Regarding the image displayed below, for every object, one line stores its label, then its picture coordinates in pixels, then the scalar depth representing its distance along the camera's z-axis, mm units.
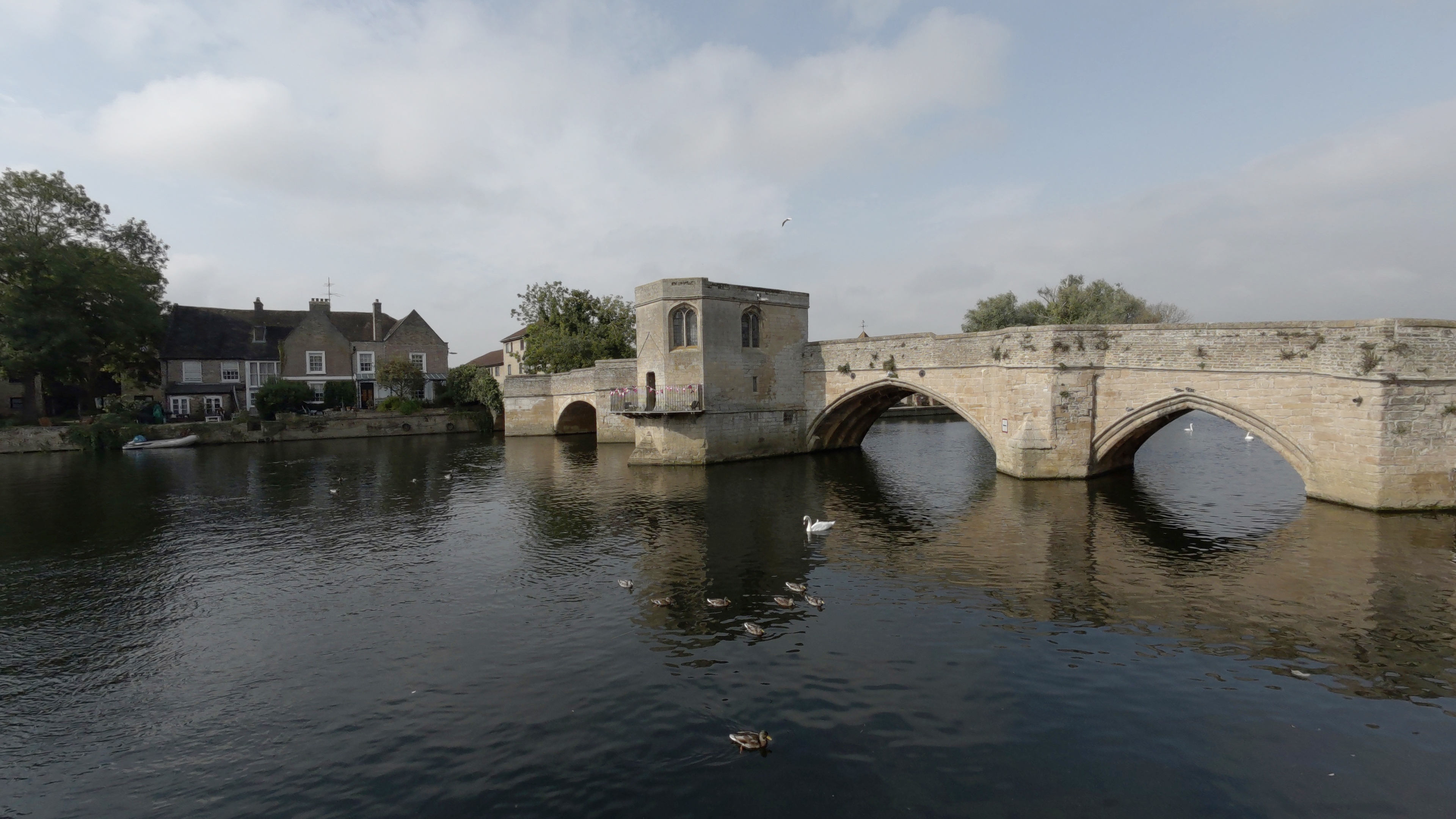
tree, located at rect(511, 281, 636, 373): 51750
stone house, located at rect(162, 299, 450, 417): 55062
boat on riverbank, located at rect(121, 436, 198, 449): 44062
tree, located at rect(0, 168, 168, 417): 42594
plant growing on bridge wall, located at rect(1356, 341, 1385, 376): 18672
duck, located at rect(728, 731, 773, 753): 8859
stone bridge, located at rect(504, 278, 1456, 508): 18766
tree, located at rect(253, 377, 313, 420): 53156
